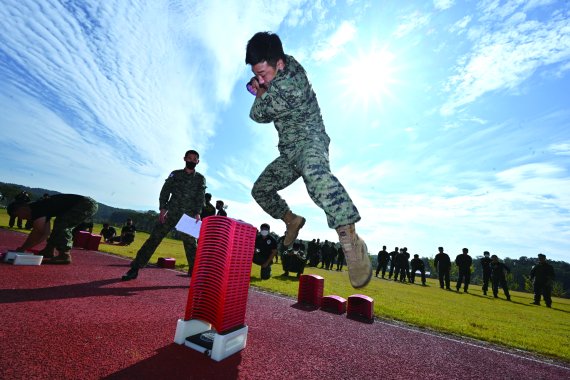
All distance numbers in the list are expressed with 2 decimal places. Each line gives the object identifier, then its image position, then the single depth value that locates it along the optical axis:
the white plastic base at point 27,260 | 5.11
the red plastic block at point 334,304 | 5.14
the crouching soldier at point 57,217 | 5.25
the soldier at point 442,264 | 15.33
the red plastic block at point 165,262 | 8.12
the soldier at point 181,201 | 5.61
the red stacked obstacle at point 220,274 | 2.43
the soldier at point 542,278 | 12.79
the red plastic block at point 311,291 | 5.42
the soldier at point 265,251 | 8.91
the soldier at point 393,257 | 18.54
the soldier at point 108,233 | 16.45
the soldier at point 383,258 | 19.33
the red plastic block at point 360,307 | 4.84
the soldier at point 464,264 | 14.52
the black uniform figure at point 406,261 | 17.87
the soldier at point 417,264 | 18.14
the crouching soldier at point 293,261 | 11.29
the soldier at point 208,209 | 10.11
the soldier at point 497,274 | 13.73
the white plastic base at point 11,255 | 5.14
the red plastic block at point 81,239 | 10.07
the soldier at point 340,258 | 23.43
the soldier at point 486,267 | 14.66
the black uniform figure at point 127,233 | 15.63
